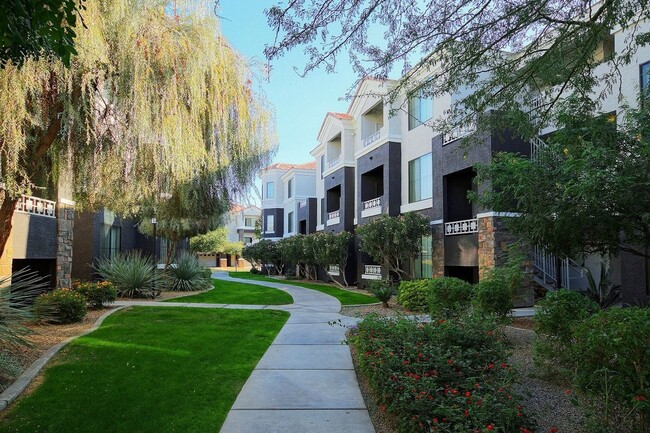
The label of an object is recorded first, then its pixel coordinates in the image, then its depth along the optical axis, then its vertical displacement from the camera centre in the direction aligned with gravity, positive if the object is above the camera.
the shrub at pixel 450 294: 11.00 -0.89
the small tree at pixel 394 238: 18.22 +0.57
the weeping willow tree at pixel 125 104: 7.21 +2.33
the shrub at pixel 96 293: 13.59 -1.20
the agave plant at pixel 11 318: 7.12 -1.08
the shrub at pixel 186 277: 21.59 -1.17
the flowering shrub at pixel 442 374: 4.03 -1.25
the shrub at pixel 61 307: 10.57 -1.27
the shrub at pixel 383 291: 14.62 -1.14
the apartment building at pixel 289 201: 38.17 +4.34
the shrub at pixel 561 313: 6.22 -0.76
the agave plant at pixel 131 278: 17.75 -1.00
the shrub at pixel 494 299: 9.79 -0.89
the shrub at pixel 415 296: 13.67 -1.20
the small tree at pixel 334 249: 24.41 +0.17
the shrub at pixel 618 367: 3.80 -0.91
